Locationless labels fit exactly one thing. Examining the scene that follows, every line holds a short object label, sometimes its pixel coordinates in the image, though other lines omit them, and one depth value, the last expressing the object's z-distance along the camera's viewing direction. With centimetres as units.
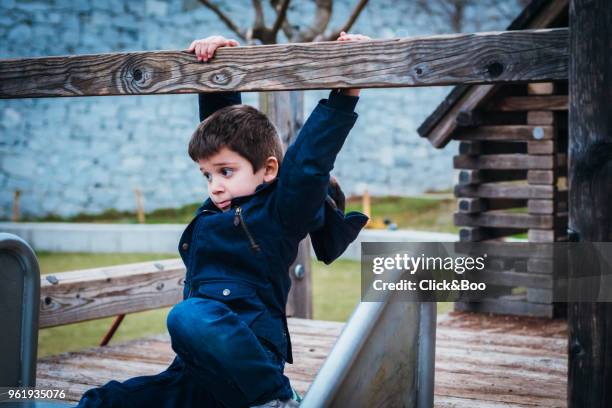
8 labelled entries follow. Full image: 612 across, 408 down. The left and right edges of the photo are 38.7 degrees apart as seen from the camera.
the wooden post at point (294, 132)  589
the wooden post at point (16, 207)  1520
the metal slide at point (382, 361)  231
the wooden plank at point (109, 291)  502
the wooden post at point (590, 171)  255
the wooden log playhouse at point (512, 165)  682
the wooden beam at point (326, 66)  274
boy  270
